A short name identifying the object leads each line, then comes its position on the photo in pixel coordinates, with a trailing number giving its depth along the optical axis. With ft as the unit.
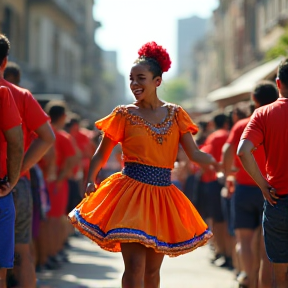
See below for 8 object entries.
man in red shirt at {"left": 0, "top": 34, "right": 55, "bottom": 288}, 27.37
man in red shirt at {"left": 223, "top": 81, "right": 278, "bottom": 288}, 34.68
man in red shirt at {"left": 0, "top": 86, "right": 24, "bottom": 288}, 22.86
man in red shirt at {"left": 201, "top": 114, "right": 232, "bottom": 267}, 47.17
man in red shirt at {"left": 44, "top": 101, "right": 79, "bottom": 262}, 44.85
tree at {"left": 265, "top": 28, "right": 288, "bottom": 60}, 62.47
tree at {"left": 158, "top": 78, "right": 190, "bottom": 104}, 573.02
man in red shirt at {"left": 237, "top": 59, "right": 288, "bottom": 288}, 25.02
